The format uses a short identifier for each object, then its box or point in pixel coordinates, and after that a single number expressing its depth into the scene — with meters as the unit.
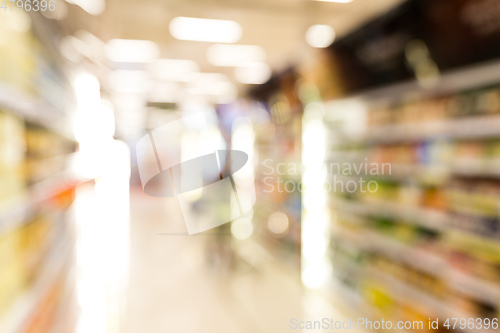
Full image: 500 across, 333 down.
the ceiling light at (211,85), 6.88
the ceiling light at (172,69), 5.60
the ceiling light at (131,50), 4.46
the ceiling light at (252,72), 6.17
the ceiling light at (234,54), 4.97
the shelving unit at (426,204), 2.09
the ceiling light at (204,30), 3.91
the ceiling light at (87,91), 3.91
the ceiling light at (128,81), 5.80
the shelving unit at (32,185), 1.45
